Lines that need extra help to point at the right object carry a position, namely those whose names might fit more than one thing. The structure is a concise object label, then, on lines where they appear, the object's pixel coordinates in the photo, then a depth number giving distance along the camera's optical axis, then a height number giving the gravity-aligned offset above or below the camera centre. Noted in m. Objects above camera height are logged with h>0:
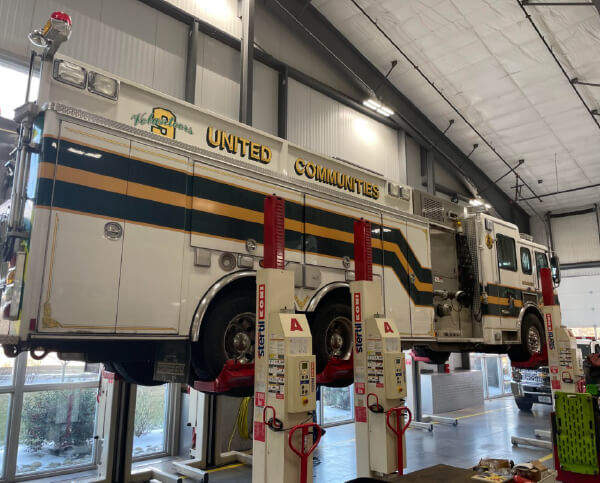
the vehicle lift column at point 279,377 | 3.87 -0.24
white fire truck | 3.43 +0.92
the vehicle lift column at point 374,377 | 4.98 -0.30
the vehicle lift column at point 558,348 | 7.65 -0.01
